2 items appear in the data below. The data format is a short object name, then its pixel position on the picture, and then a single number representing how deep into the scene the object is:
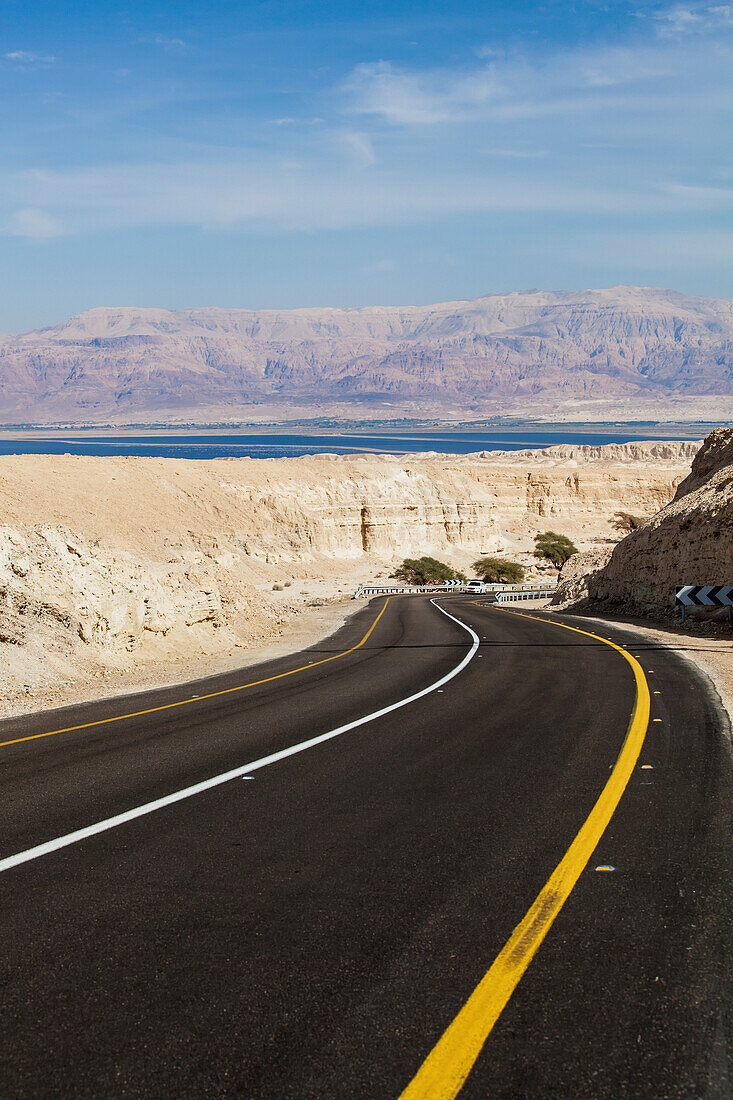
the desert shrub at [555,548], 81.45
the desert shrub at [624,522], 101.91
